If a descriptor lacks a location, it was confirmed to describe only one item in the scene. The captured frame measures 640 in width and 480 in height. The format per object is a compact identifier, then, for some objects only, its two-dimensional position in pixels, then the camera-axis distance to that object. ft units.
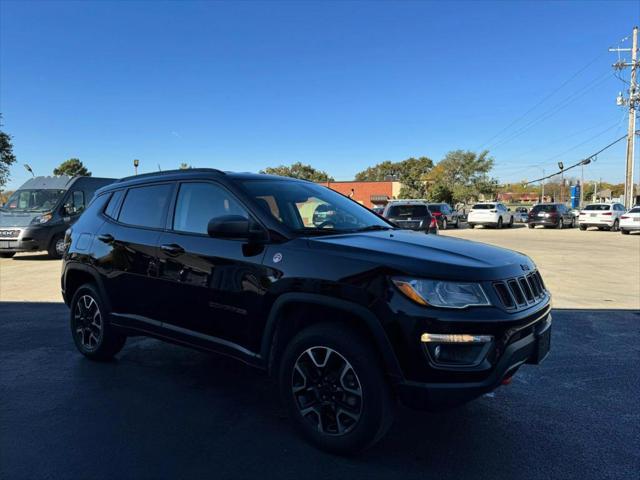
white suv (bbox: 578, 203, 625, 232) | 91.30
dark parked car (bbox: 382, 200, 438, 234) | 50.14
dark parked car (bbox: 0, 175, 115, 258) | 44.24
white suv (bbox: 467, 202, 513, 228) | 102.89
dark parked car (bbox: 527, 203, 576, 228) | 102.27
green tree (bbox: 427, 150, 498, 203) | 209.67
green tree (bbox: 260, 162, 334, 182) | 285.56
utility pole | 116.78
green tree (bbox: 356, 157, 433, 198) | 226.58
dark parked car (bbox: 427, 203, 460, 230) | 99.13
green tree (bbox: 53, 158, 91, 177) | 251.60
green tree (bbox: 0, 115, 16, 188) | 85.93
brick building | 227.61
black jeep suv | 8.63
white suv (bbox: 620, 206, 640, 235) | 79.15
